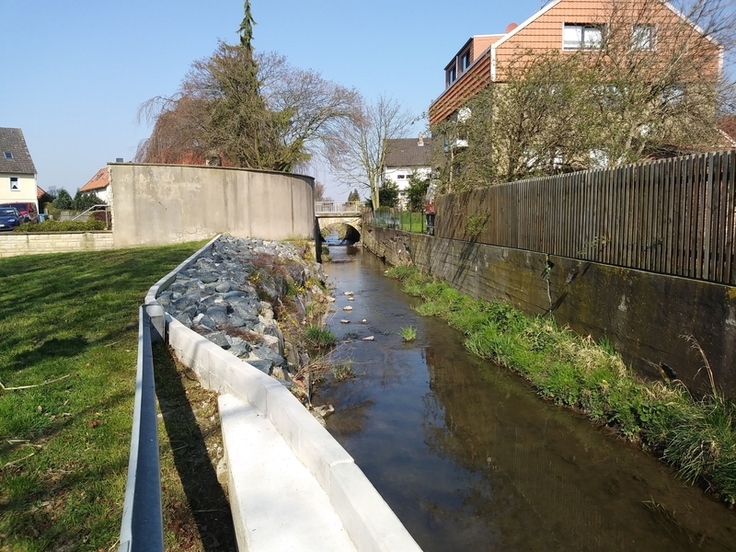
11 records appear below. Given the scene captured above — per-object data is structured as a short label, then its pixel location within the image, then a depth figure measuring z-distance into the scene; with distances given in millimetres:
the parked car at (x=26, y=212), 29016
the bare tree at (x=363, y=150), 30750
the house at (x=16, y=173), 44594
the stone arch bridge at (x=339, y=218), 41656
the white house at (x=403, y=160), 55031
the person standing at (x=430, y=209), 19734
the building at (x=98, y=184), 62344
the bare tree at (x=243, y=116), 26500
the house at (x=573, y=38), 11641
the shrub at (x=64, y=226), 18312
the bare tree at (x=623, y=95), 11523
